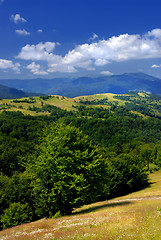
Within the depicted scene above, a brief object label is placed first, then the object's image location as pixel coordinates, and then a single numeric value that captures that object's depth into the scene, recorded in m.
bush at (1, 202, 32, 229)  32.38
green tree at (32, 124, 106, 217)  25.28
